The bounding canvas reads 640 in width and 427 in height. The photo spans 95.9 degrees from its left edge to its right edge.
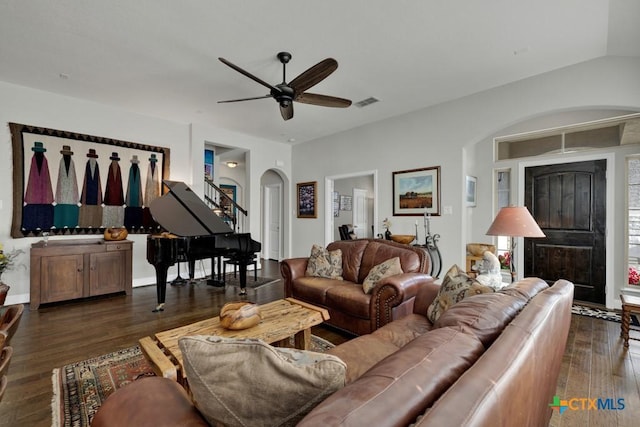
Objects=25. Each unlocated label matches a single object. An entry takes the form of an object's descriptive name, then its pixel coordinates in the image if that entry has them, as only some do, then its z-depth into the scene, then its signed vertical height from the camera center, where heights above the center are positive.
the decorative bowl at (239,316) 1.84 -0.67
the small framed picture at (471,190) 4.81 +0.40
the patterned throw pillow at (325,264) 3.48 -0.62
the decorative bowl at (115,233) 4.28 -0.30
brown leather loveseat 2.54 -0.77
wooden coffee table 1.55 -0.77
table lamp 2.35 -0.09
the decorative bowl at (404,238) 4.40 -0.39
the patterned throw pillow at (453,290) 1.83 -0.50
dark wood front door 3.98 -0.16
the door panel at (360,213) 8.01 +0.00
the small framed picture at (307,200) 6.46 +0.31
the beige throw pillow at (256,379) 0.71 -0.42
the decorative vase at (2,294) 2.11 -0.59
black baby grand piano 3.73 -0.34
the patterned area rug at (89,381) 1.76 -1.22
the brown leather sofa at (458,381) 0.60 -0.42
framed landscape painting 4.52 +0.35
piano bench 4.76 -0.82
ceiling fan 2.56 +1.25
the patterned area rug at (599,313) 3.36 -1.24
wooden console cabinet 3.66 -0.76
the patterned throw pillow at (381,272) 2.82 -0.59
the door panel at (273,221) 7.73 -0.21
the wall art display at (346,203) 7.81 +0.28
